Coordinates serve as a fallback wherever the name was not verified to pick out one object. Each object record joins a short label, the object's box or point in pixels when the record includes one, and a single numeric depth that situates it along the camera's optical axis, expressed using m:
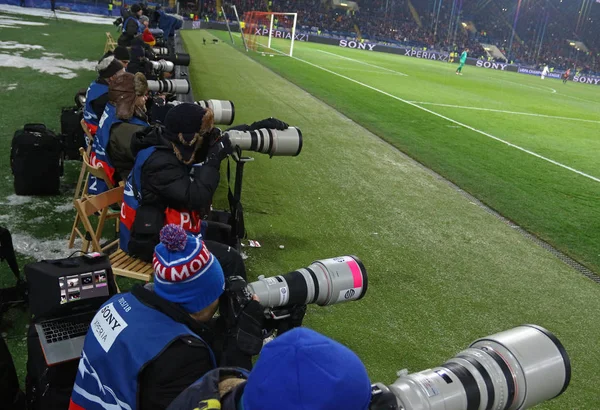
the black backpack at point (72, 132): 6.24
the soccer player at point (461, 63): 27.52
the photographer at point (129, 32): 10.49
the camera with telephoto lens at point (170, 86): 6.61
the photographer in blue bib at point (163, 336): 1.73
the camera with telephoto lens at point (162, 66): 8.12
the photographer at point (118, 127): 4.47
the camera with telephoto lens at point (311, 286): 2.21
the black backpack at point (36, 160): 5.00
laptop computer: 2.49
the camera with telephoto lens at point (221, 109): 4.93
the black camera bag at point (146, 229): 3.34
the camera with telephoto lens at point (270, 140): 4.03
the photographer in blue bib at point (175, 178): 3.32
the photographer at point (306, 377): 1.09
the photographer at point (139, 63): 7.45
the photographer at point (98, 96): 5.25
